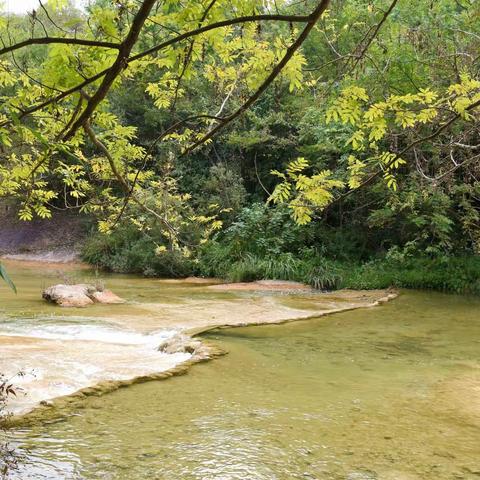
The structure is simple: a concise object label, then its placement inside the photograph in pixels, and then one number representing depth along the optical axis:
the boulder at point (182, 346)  5.72
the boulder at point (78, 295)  8.45
